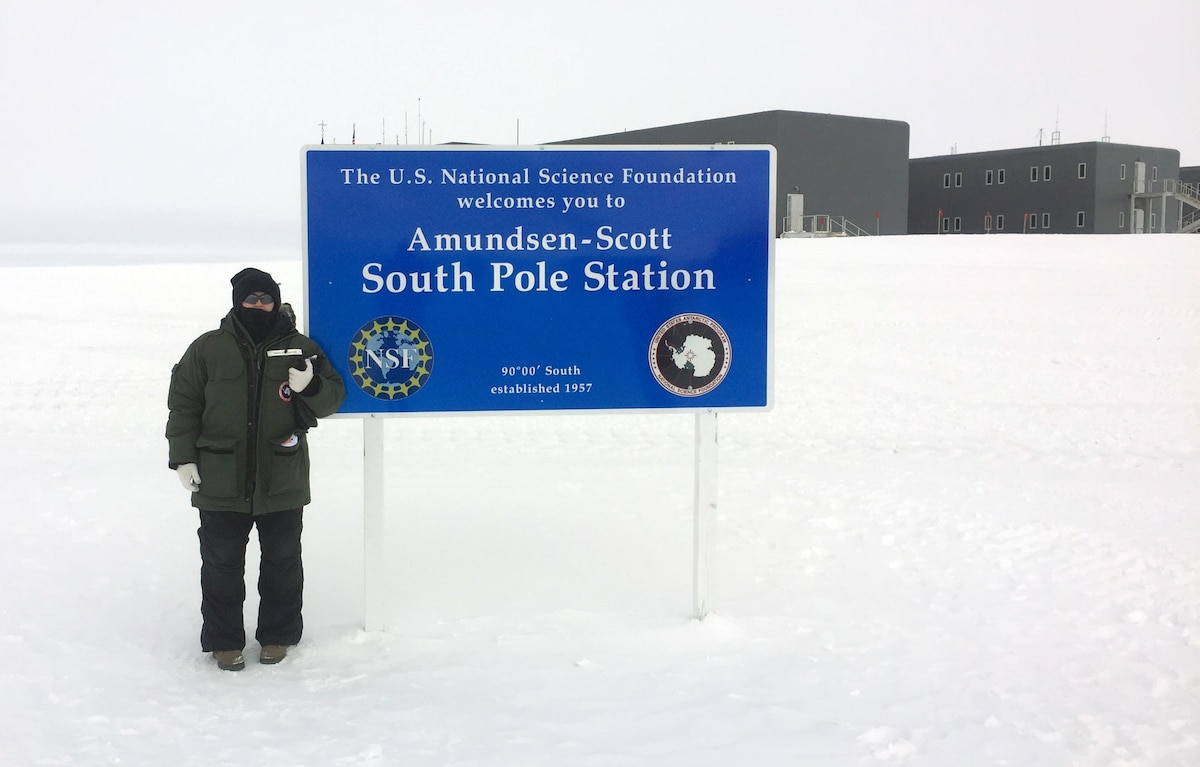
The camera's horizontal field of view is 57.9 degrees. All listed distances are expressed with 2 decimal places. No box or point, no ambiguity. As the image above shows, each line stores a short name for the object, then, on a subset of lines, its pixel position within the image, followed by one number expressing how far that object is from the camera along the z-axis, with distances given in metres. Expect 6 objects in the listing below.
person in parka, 4.99
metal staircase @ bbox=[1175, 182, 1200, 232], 53.22
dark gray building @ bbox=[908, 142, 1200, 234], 50.62
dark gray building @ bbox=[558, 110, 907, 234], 44.75
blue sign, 5.41
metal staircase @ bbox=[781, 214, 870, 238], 45.66
